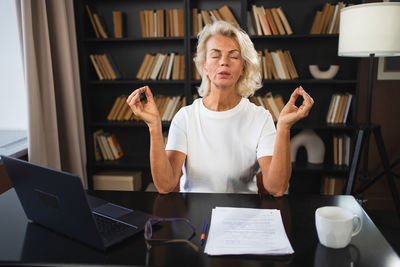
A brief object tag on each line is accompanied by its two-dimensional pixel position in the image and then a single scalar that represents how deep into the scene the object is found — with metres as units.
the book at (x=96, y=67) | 3.24
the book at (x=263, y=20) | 2.97
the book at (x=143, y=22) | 3.11
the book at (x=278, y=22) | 2.97
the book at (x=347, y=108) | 3.03
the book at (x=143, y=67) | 3.17
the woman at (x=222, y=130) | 1.64
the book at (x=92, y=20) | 3.17
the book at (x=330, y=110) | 3.10
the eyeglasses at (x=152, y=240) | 0.95
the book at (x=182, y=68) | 3.15
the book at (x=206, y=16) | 3.02
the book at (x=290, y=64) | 3.04
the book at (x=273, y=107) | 3.09
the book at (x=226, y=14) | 3.01
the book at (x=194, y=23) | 3.06
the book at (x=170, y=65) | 3.14
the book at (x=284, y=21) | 2.97
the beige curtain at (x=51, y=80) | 2.37
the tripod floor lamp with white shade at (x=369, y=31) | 2.39
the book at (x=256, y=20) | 2.97
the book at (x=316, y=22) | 2.97
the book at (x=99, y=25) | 3.17
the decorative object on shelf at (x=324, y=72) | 3.02
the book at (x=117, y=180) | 3.26
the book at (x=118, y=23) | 3.16
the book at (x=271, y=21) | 2.97
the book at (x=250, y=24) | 3.09
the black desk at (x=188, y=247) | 0.88
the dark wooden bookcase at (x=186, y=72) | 3.09
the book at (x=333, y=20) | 2.92
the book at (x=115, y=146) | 3.35
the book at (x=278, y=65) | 3.03
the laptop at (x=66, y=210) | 0.87
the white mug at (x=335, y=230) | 0.92
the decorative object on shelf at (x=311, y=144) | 3.17
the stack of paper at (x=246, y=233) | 0.92
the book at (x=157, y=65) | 3.16
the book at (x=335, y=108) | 3.05
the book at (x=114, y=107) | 3.31
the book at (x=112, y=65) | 3.26
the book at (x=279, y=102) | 3.09
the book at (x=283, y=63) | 3.03
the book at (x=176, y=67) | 3.14
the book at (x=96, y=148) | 3.35
